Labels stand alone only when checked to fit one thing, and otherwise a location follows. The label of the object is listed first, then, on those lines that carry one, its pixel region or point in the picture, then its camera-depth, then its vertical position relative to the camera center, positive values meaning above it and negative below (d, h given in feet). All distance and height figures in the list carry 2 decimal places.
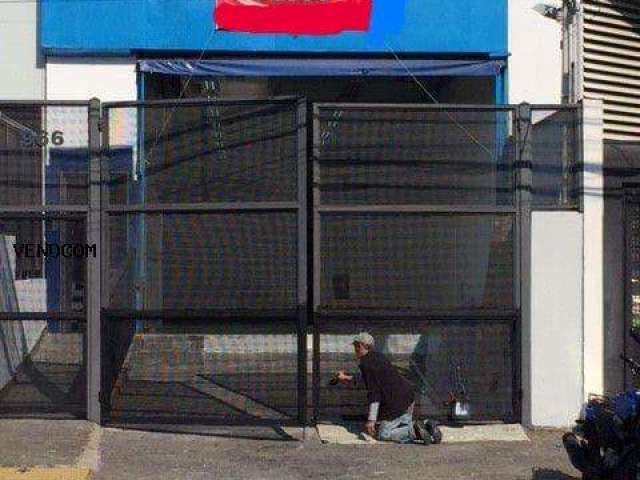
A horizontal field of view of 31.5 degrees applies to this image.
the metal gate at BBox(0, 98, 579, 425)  35.22 -0.26
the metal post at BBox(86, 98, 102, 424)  35.60 -1.31
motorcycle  27.73 -4.83
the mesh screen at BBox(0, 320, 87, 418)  35.68 -3.84
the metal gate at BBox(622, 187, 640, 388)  37.88 -0.89
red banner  46.19 +9.44
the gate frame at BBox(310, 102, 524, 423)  35.47 +1.12
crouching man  34.35 -4.63
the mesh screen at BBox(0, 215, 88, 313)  35.83 -0.47
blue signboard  46.16 +8.87
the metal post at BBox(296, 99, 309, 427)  34.83 -0.37
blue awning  46.44 +7.41
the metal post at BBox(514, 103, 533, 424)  35.94 -0.43
